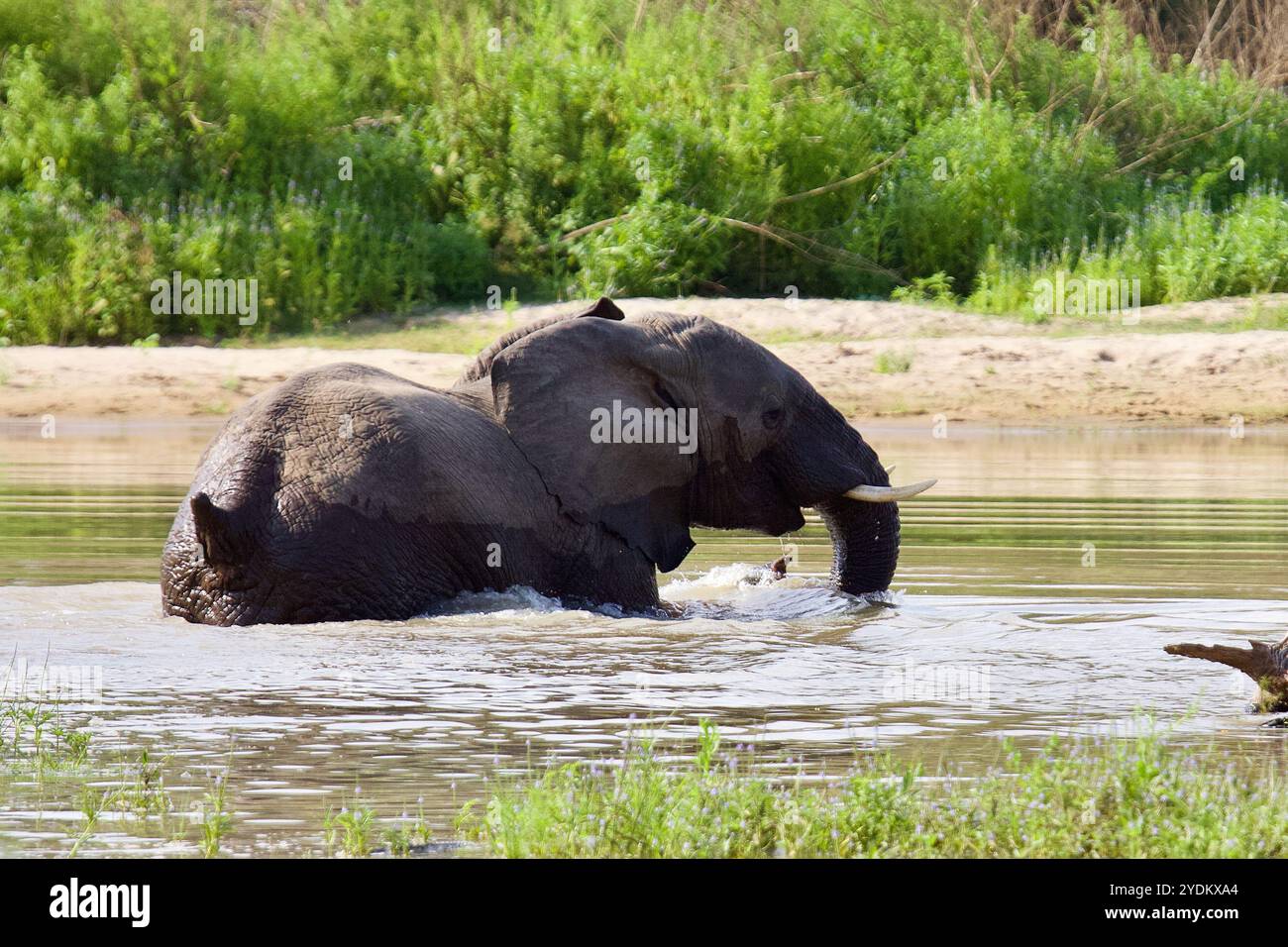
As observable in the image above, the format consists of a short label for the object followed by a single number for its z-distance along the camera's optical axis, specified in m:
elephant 15.87
